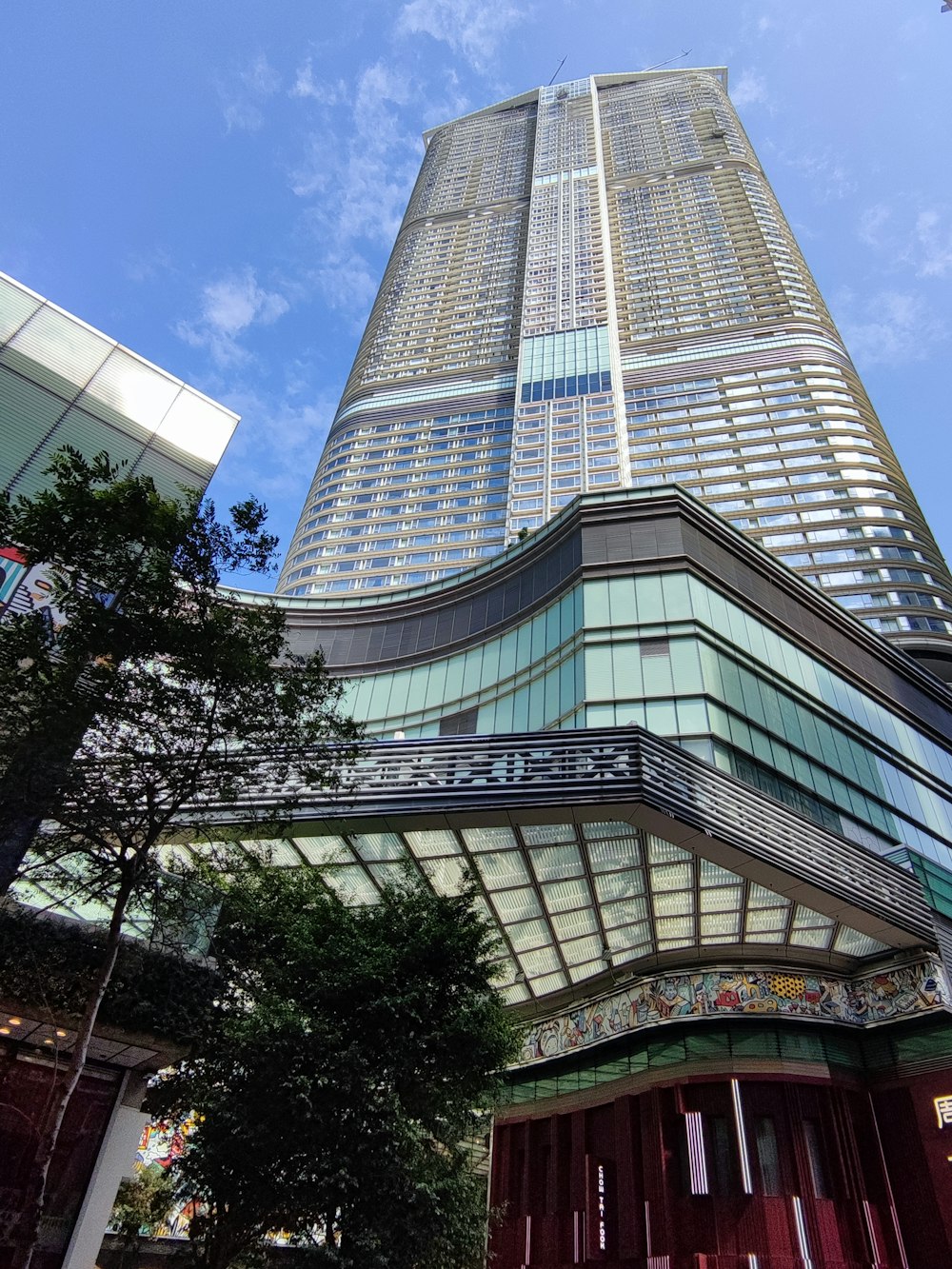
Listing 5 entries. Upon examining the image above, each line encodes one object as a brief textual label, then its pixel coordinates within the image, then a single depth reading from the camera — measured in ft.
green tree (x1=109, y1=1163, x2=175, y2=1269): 79.56
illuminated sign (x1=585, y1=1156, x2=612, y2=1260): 65.77
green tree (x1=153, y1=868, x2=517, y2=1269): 41.60
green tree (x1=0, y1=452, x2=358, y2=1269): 40.19
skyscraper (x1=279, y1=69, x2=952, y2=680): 236.84
